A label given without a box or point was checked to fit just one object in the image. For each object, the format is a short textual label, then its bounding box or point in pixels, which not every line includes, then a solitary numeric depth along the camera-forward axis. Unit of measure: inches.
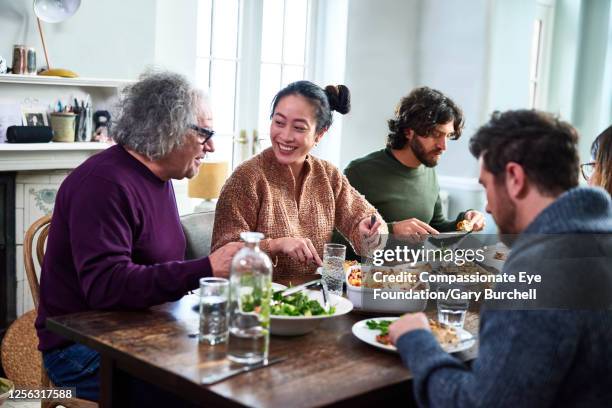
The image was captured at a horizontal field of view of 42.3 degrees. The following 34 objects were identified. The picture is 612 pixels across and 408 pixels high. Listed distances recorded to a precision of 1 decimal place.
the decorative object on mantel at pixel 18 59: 135.0
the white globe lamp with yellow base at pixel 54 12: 137.4
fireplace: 137.9
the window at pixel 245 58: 187.2
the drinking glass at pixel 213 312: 64.7
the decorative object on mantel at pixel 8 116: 135.1
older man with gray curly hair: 73.7
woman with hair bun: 96.0
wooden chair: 123.1
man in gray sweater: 48.4
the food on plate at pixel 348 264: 89.7
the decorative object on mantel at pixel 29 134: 134.8
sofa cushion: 100.7
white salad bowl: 66.8
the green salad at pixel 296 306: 69.0
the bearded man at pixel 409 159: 124.1
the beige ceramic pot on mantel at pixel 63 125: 142.3
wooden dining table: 55.3
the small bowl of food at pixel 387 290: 77.7
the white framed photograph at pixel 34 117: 139.3
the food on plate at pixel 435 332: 66.7
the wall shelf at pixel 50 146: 132.7
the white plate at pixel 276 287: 81.4
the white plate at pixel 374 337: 65.5
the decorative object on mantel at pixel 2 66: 132.8
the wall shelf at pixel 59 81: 133.3
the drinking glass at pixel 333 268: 83.0
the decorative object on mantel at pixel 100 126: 150.2
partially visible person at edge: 84.4
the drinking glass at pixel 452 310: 74.6
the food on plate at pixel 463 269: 90.2
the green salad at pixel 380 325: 69.2
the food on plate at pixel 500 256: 94.5
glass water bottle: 59.9
